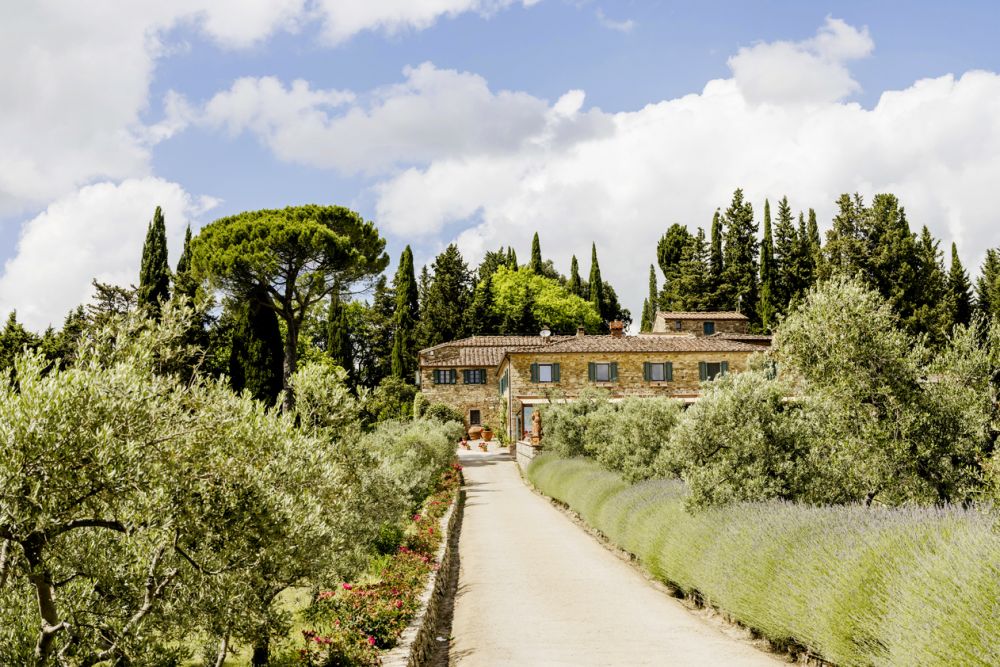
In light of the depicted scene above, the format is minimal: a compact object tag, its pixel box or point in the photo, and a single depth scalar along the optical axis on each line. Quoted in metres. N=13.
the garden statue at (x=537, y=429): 32.03
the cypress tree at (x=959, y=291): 51.29
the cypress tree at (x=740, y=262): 63.53
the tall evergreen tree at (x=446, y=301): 63.25
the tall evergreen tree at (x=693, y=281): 64.88
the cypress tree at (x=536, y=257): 78.25
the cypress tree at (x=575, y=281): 80.28
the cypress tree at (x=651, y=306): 89.79
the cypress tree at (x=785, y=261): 60.84
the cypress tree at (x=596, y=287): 75.06
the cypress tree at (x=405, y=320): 59.72
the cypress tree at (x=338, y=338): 60.75
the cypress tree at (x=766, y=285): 59.22
